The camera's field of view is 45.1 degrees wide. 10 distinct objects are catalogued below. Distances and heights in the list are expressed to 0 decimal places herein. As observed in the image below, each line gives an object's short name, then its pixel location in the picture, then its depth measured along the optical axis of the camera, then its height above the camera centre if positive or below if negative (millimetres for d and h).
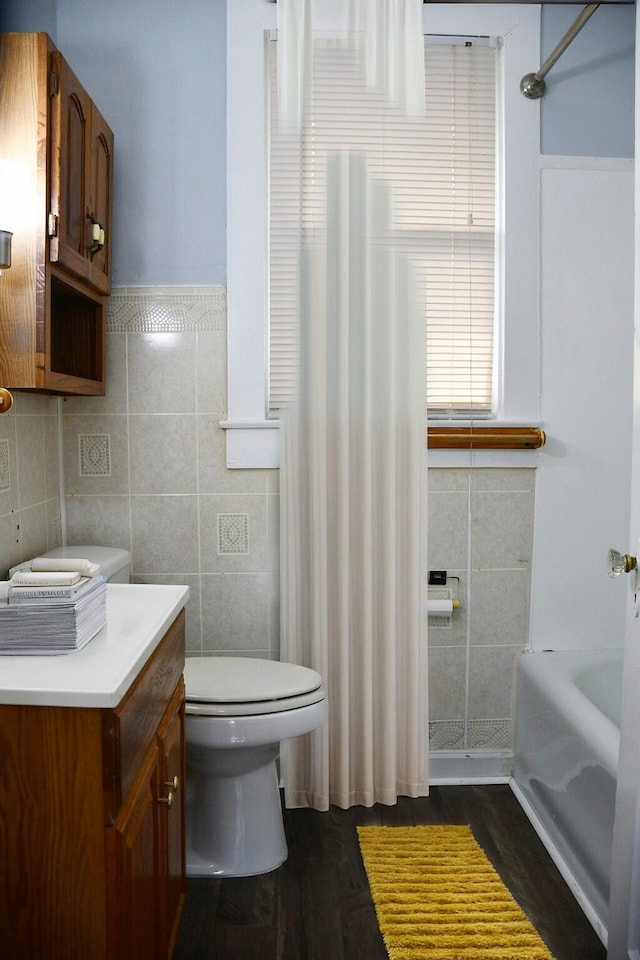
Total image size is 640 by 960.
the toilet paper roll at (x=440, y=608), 2438 -510
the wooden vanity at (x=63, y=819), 1057 -516
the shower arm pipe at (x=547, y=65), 2002 +1117
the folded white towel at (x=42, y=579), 1234 -215
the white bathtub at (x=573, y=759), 1836 -836
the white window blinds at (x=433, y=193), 2189 +756
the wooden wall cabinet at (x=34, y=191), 1690 +566
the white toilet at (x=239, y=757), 1901 -802
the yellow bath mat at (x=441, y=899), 1713 -1107
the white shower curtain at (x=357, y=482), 2191 -103
